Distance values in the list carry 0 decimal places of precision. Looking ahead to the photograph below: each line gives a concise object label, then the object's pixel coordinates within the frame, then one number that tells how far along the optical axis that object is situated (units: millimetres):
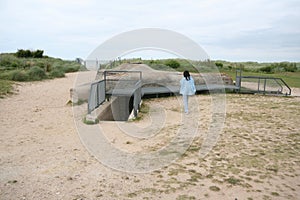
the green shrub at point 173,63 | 25422
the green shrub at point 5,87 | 11992
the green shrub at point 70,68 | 30508
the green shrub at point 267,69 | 36594
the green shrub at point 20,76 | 17844
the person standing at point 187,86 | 8578
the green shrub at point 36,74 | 19422
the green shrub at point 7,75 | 17698
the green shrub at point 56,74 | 23141
